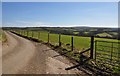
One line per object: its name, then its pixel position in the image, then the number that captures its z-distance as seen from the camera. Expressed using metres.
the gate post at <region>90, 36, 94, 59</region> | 5.10
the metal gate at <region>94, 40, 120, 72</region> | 3.98
